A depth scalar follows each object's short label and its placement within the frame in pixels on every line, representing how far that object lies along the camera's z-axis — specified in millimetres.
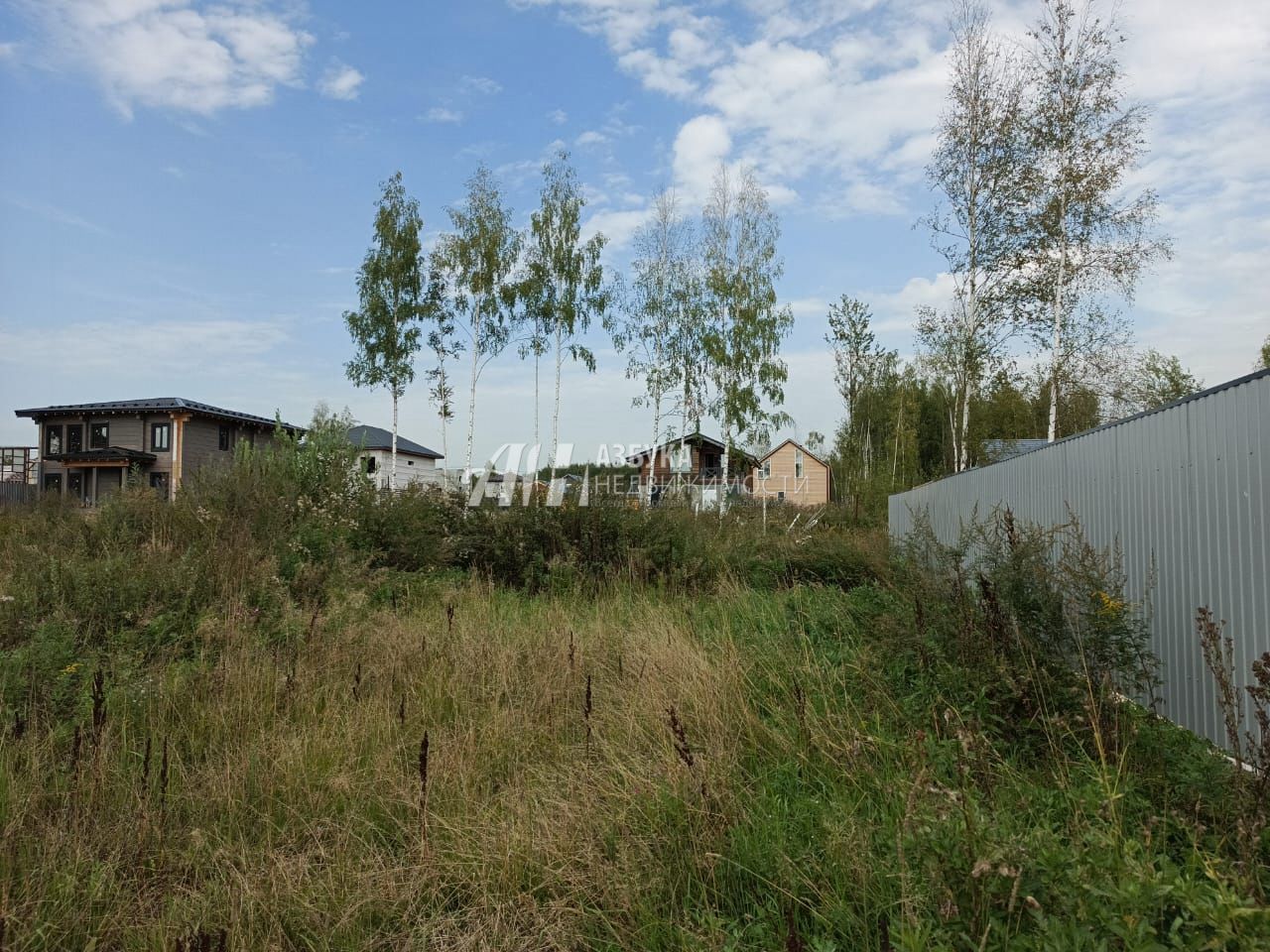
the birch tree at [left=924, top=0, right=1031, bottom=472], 16453
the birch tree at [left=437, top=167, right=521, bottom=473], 27156
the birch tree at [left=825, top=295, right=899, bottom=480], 25406
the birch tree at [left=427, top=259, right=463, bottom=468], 28547
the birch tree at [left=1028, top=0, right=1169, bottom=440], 15367
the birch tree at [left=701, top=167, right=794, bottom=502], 26109
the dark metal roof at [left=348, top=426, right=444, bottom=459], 49253
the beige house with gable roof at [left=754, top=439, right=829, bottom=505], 49375
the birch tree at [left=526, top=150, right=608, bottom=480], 27531
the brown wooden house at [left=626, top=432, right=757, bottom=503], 29091
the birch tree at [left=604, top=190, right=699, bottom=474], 27625
